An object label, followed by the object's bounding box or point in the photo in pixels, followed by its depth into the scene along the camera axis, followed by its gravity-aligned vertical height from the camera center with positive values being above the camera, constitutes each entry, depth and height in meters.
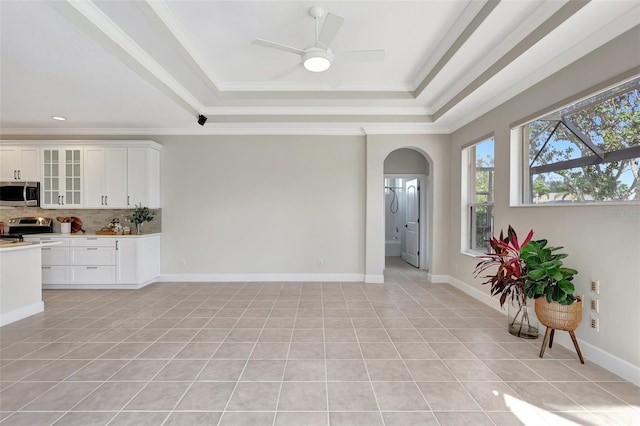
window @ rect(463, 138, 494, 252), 4.03 +0.28
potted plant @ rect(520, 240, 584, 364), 2.29 -0.68
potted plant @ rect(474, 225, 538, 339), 2.61 -0.64
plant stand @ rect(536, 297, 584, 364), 2.29 -0.90
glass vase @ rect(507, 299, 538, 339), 2.81 -1.23
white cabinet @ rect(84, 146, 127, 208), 4.66 +0.58
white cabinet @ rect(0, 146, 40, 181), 4.60 +0.78
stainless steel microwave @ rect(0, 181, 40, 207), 4.52 +0.25
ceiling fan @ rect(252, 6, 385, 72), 2.34 +1.50
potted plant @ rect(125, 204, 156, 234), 4.65 -0.13
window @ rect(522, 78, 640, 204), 2.18 +0.58
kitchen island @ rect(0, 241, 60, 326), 3.14 -0.88
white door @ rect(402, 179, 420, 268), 6.29 -0.28
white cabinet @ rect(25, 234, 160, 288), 4.39 -0.85
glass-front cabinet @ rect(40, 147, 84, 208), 4.66 +0.55
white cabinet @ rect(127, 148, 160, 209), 4.67 +0.58
